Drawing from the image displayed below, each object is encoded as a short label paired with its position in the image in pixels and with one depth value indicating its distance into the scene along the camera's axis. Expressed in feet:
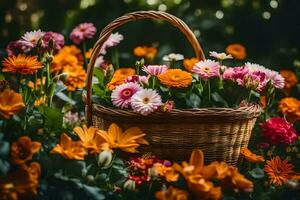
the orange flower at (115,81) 5.14
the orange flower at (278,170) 4.97
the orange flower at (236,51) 6.49
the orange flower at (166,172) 4.42
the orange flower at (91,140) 4.51
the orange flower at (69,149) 4.41
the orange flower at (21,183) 4.16
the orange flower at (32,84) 5.73
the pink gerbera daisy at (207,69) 4.88
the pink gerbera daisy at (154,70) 5.00
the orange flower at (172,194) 4.27
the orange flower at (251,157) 4.93
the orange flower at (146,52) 6.31
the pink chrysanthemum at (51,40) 5.22
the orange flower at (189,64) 5.85
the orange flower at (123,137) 4.55
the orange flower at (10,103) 4.32
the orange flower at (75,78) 5.78
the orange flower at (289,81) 6.52
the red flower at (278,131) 5.24
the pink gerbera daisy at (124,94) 4.74
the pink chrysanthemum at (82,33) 6.16
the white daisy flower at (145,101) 4.60
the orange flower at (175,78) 4.81
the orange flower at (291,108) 5.49
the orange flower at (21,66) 4.87
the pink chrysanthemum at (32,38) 5.22
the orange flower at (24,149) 4.29
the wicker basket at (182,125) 4.70
